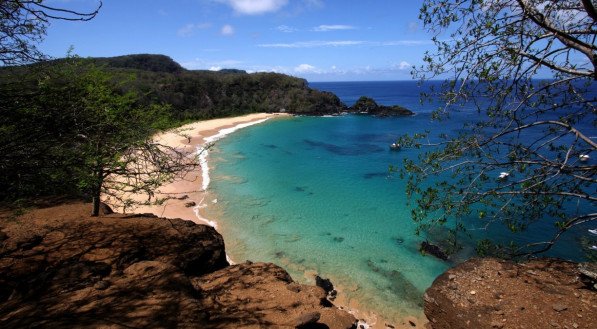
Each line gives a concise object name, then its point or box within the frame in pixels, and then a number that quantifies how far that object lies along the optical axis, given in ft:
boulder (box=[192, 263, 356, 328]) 22.36
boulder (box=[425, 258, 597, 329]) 25.63
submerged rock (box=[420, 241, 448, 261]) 51.61
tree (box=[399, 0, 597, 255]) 16.82
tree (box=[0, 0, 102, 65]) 16.35
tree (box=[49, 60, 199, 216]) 22.26
